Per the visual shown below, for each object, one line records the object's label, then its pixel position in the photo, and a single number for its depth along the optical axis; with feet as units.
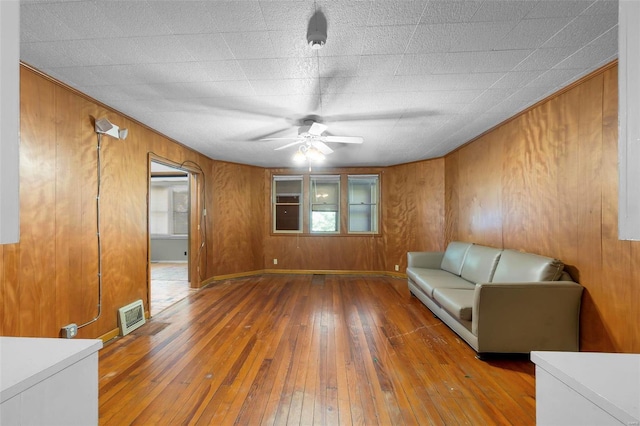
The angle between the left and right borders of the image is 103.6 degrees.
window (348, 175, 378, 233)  18.49
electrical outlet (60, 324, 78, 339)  7.04
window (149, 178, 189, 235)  23.56
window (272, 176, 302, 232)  18.78
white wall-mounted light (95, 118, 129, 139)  7.99
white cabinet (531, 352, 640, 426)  1.86
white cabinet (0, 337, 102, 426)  2.13
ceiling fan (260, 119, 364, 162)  9.06
